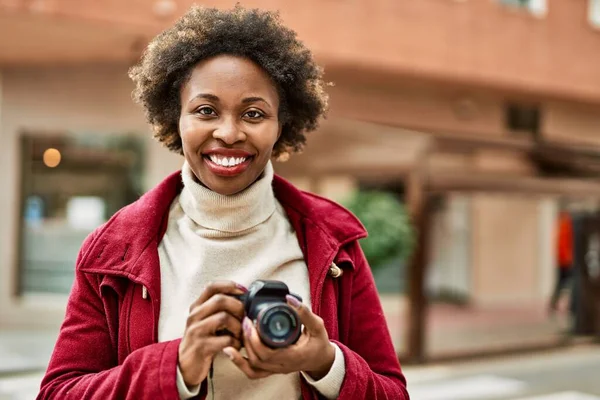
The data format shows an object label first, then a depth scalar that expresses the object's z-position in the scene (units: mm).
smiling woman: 1658
